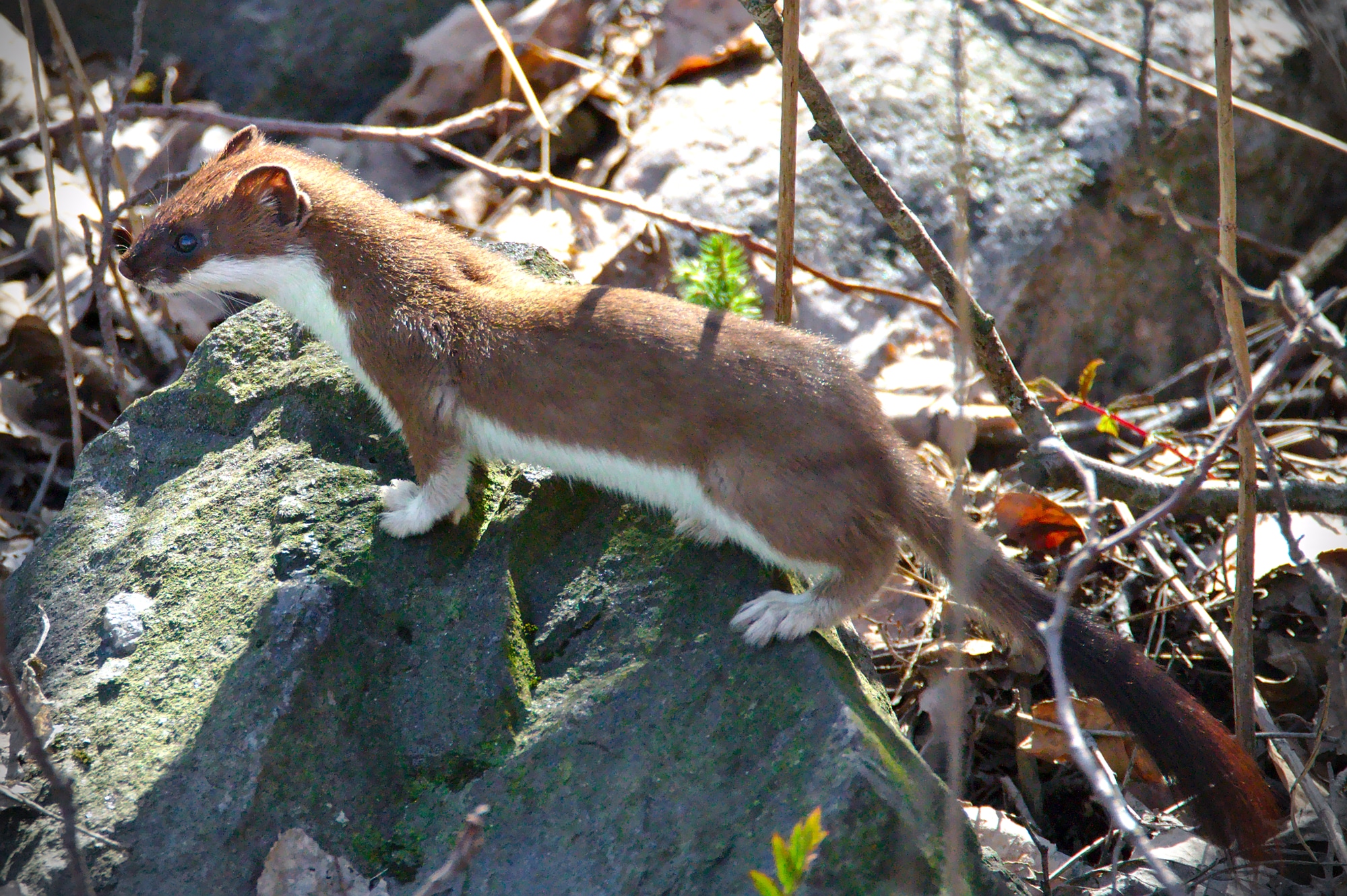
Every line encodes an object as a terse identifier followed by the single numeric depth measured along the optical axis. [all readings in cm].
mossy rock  479
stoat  547
